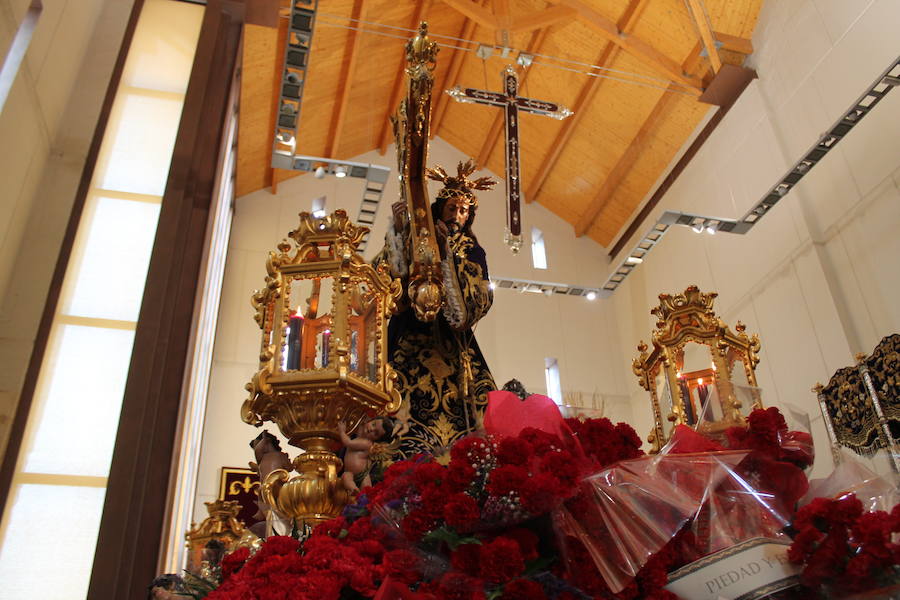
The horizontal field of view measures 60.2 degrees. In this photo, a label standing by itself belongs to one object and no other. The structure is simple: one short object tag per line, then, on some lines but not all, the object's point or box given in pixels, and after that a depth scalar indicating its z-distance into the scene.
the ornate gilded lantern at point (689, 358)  3.39
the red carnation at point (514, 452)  1.24
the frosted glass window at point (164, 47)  4.22
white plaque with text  1.12
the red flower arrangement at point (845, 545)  1.02
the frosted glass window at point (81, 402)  2.69
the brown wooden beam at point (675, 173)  8.69
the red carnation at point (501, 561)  1.11
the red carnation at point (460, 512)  1.16
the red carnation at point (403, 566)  1.19
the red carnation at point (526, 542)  1.20
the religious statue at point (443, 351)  2.69
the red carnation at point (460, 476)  1.22
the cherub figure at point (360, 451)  1.89
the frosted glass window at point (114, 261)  3.14
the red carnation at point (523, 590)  1.12
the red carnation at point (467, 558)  1.16
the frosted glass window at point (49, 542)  2.40
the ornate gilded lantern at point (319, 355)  1.87
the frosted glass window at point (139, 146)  3.63
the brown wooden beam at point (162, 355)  2.75
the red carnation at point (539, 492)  1.15
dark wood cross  7.00
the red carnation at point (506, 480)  1.17
